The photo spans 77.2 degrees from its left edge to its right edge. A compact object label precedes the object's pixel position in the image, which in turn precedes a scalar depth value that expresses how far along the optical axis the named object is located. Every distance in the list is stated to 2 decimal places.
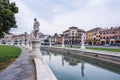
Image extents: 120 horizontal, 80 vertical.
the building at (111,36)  34.85
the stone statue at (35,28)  7.67
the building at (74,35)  46.54
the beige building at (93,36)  40.32
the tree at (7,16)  6.19
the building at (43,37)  60.25
